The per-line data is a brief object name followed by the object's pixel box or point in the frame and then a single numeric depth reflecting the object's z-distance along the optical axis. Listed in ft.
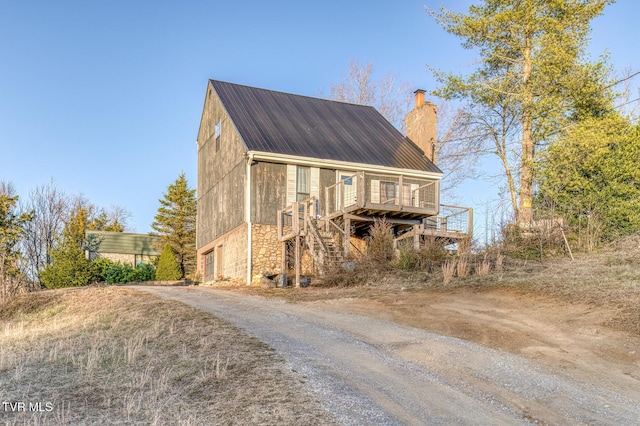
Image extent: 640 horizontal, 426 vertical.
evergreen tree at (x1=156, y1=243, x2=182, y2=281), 99.25
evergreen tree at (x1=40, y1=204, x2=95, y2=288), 83.51
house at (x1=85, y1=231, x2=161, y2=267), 113.70
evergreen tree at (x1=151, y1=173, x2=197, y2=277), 107.86
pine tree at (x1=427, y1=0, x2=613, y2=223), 72.90
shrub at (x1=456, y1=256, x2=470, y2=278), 50.03
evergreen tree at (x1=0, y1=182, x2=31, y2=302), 96.02
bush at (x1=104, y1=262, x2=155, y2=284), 96.22
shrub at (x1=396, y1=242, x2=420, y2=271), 55.26
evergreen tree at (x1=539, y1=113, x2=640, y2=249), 64.75
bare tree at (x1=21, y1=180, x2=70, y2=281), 116.98
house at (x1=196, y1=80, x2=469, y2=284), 67.05
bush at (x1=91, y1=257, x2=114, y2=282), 89.76
